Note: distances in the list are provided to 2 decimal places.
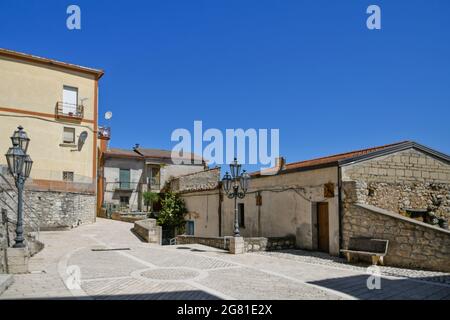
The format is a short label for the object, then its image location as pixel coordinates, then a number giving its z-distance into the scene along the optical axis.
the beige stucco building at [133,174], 37.19
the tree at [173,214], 26.22
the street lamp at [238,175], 13.88
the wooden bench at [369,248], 10.28
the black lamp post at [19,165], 8.72
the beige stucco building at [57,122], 22.12
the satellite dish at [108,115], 35.24
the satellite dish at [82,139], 25.92
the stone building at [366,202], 10.01
